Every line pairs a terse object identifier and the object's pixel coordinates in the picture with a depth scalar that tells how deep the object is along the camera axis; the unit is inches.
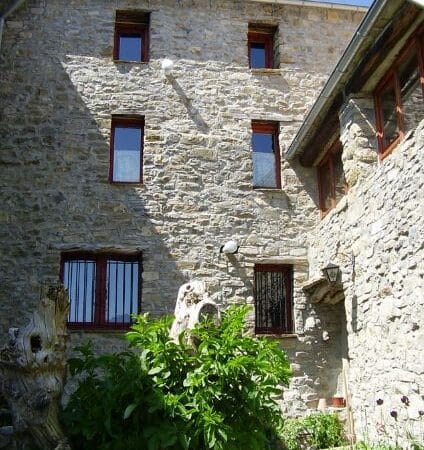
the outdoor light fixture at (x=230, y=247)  364.8
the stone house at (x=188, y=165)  352.5
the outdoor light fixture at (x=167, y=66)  398.6
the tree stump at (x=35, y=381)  177.3
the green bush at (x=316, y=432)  315.6
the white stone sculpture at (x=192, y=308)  209.0
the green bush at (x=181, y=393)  180.5
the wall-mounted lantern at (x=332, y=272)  321.7
